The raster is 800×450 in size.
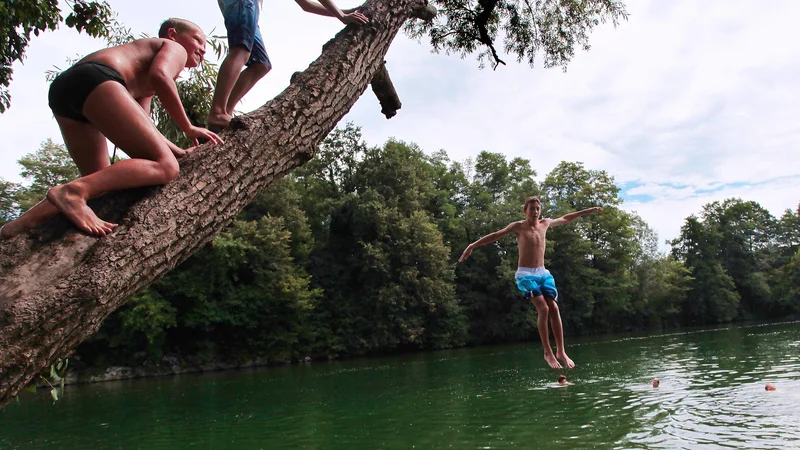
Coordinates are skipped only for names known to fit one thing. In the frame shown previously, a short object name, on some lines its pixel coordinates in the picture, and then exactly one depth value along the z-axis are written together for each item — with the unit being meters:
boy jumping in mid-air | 6.79
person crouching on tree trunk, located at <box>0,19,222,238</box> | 1.89
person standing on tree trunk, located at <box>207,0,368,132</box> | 3.00
